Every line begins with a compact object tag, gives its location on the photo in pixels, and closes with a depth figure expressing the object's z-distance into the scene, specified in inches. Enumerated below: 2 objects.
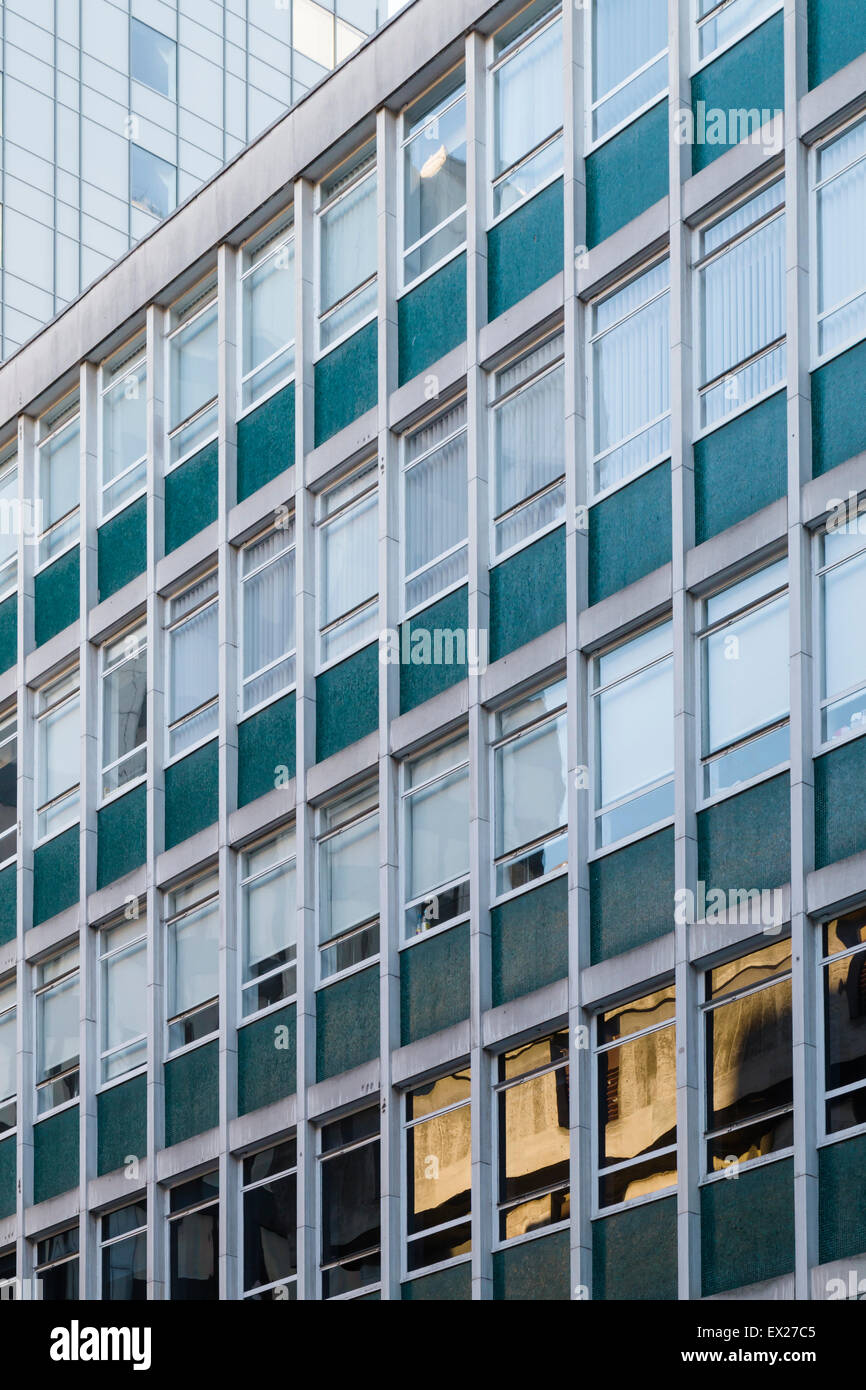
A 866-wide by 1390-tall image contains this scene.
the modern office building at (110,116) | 2549.2
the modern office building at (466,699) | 1056.8
